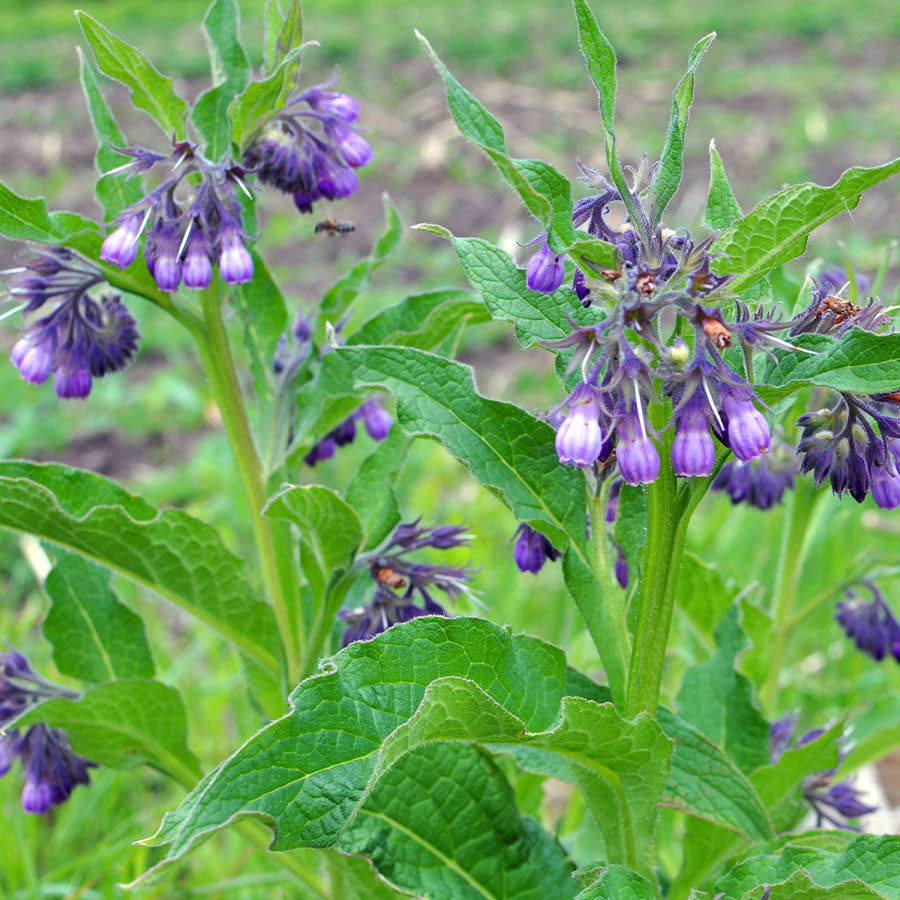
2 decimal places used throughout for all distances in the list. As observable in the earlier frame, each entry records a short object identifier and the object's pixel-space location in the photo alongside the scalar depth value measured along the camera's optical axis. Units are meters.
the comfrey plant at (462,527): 0.63
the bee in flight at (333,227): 0.78
